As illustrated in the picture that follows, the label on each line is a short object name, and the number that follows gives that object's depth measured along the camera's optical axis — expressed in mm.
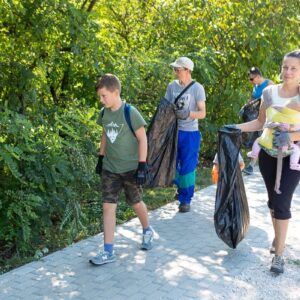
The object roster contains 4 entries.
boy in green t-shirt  4637
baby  4328
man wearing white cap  6090
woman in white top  4320
